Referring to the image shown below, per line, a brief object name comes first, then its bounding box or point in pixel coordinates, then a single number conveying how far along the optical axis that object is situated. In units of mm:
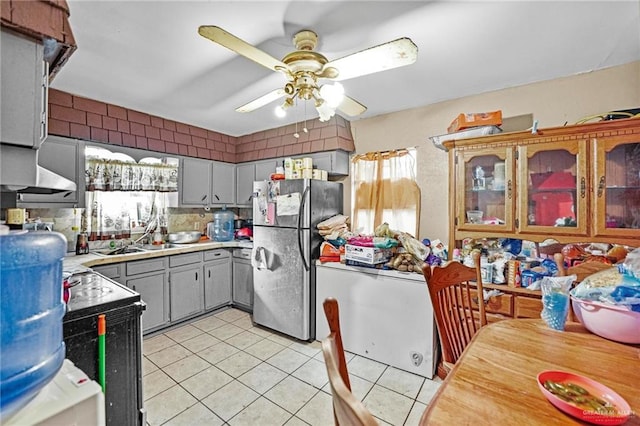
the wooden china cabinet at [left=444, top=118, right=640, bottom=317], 1943
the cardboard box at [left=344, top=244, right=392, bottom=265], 2592
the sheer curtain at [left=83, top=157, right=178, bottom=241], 3185
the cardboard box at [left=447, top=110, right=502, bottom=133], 2287
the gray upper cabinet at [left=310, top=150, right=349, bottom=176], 3402
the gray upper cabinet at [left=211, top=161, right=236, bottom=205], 4168
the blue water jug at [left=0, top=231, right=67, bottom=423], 687
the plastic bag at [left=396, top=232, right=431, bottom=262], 2510
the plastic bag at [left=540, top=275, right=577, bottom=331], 1310
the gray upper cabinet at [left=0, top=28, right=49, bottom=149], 915
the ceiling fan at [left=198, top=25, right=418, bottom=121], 1385
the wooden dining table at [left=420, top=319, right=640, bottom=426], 805
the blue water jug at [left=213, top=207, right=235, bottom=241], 4191
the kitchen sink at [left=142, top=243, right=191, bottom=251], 3496
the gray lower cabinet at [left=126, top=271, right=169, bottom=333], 3012
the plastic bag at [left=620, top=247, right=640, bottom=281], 1243
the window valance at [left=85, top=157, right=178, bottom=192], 3109
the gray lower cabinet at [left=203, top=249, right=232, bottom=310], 3654
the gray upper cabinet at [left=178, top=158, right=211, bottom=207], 3791
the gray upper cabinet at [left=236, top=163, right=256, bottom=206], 4270
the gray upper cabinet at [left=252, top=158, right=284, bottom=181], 3972
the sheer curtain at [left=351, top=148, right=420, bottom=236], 3090
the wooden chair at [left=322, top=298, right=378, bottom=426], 528
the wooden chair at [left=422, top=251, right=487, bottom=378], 1603
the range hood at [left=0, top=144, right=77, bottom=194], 938
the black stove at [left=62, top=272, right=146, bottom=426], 1422
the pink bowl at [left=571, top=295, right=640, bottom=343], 1184
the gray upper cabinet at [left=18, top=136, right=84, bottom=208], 2641
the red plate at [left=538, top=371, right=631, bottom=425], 750
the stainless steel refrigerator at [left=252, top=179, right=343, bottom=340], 2949
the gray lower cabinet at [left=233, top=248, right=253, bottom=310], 3744
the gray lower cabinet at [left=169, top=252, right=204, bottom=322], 3299
